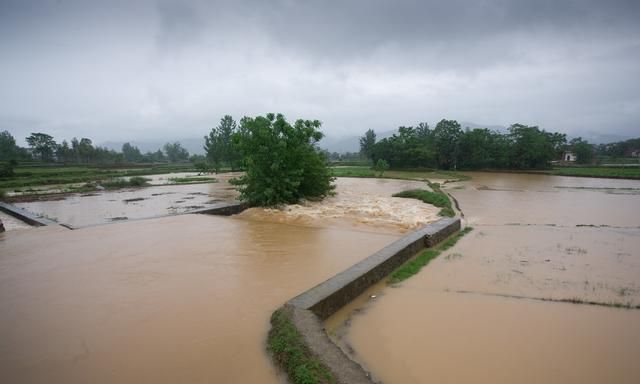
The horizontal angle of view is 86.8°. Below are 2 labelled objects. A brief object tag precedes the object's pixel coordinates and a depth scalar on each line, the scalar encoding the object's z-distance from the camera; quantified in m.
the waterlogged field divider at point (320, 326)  3.27
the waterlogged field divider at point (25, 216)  11.16
